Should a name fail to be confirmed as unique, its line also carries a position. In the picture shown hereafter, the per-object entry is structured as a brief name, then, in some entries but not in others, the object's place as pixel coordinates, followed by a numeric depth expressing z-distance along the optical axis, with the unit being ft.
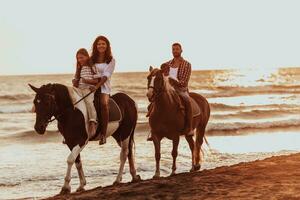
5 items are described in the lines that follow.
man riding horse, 34.45
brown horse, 31.63
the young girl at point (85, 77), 28.25
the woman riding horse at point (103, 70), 28.55
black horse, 25.92
